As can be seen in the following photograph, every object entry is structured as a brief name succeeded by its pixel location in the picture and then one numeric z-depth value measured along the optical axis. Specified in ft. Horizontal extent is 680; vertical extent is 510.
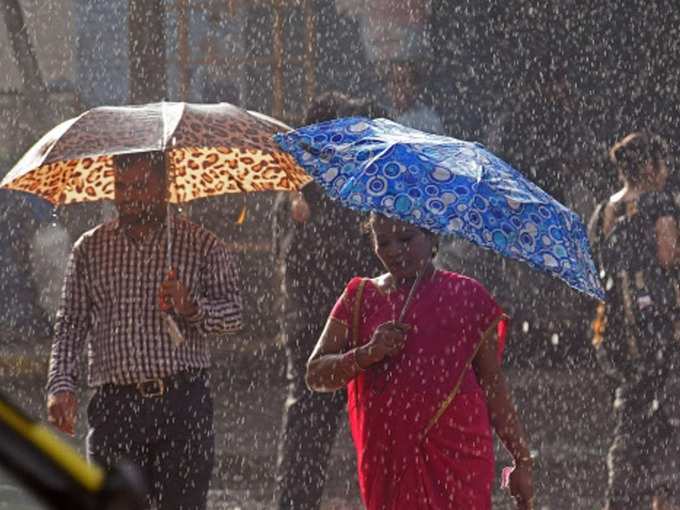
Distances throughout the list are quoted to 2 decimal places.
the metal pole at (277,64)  103.04
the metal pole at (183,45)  103.81
